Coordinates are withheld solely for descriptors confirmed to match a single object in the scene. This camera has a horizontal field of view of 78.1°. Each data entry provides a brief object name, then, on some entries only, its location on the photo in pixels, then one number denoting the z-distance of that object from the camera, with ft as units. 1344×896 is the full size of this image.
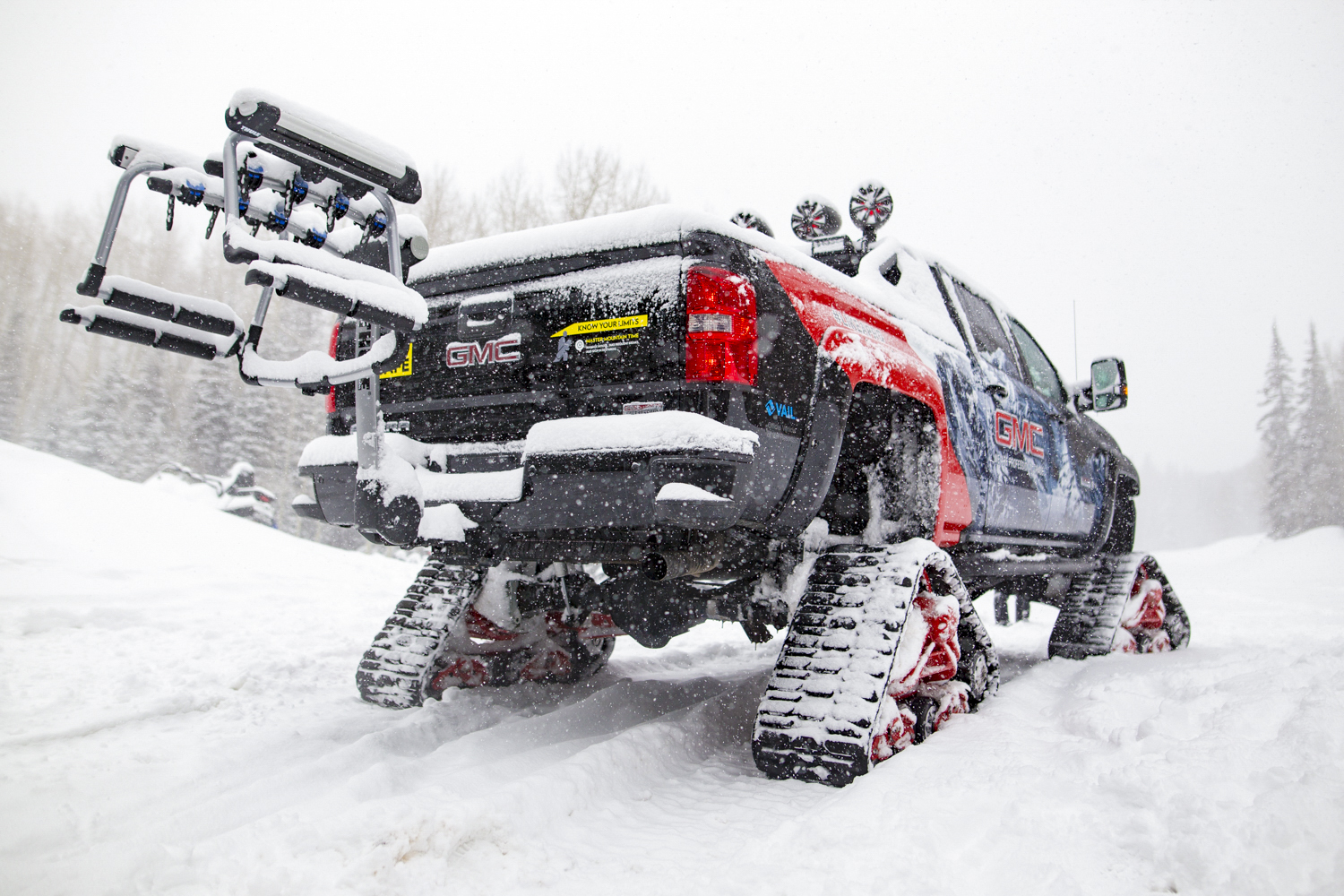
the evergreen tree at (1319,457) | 108.17
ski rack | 6.84
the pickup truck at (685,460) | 8.44
